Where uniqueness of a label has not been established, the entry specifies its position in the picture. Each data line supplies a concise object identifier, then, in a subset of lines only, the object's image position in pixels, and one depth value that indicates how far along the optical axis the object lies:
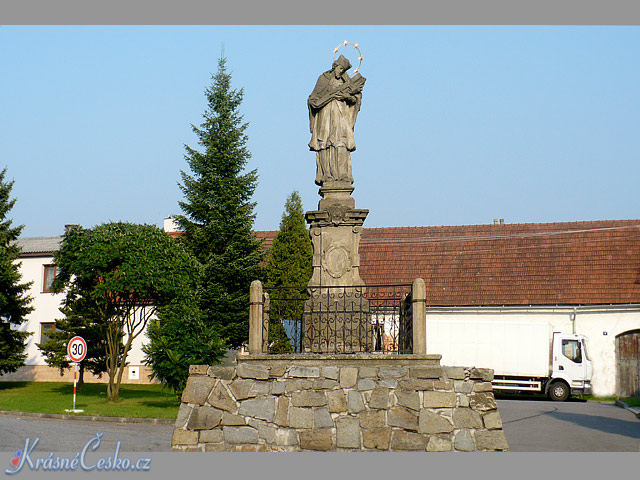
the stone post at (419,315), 11.34
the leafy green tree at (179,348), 19.89
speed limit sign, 20.48
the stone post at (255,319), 11.67
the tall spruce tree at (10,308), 30.70
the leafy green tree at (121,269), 23.67
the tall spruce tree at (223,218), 28.28
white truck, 25.33
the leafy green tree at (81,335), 28.53
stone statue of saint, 13.89
